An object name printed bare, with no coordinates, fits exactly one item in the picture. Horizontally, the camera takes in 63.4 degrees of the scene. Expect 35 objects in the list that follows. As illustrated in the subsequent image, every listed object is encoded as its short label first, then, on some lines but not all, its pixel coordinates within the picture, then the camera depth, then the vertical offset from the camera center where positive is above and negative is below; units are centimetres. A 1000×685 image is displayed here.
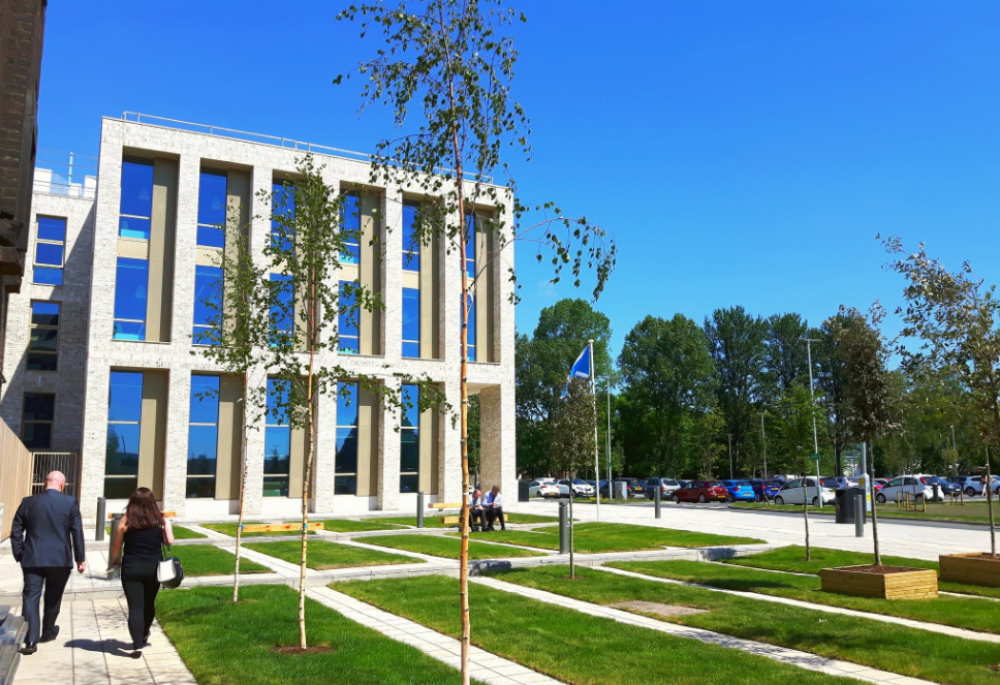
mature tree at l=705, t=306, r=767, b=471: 8075 +882
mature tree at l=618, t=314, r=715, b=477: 7738 +636
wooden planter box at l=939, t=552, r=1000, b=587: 1282 -191
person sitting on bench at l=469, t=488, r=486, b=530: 2388 -165
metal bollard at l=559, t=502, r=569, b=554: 1636 -153
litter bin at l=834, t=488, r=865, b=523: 2820 -186
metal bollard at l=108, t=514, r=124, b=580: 1693 -133
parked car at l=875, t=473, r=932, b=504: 4481 -213
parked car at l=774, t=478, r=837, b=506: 4234 -224
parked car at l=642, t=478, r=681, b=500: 5791 -247
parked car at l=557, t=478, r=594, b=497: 6650 -297
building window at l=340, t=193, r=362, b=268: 3333 +977
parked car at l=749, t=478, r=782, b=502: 5021 -228
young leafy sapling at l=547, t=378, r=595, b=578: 1666 +36
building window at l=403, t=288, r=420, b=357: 3678 +598
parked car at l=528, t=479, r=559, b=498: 6475 -283
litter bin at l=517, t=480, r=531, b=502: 4362 -200
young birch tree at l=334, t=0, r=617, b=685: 670 +287
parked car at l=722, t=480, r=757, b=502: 5000 -244
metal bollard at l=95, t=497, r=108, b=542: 2197 -150
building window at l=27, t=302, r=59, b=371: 3606 +536
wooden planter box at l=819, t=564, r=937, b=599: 1172 -194
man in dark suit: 834 -88
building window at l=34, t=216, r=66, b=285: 3669 +944
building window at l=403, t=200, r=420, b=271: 3597 +1050
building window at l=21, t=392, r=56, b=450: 3569 +168
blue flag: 3257 +363
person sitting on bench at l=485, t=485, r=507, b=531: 2405 -159
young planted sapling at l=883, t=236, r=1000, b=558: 1145 +171
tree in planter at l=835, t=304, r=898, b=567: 1276 +111
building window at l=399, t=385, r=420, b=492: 3600 -2
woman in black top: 829 -100
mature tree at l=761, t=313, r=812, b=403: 8512 +1078
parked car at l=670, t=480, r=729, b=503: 4934 -246
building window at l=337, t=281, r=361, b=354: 3471 +513
